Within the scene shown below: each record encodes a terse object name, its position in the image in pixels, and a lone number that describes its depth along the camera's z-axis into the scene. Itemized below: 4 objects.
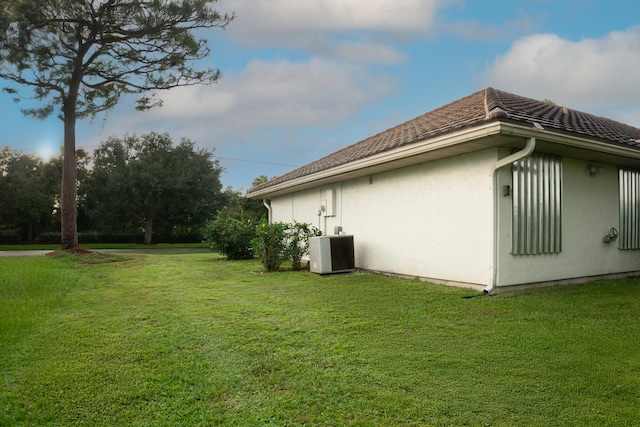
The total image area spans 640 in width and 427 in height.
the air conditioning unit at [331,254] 9.10
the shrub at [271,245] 9.83
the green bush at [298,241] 10.12
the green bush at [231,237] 13.82
